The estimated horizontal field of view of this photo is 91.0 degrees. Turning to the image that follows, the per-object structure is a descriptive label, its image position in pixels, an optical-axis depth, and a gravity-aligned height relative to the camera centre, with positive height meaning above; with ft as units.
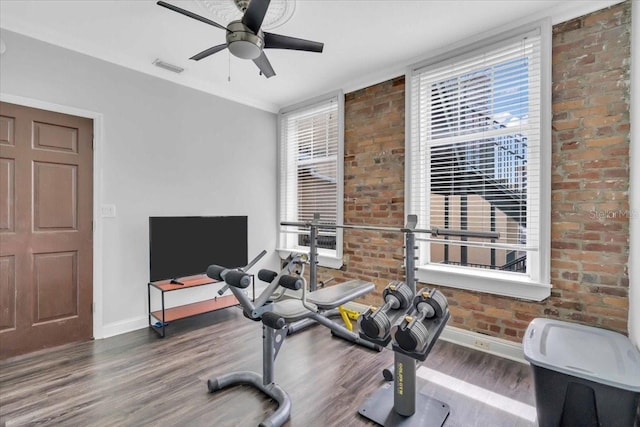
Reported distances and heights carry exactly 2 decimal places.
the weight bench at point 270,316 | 6.06 -2.28
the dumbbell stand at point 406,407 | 5.88 -3.89
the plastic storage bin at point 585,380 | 4.81 -2.65
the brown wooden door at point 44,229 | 8.39 -0.49
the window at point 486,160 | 7.92 +1.51
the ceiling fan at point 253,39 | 5.90 +3.71
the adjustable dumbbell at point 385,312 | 5.44 -1.84
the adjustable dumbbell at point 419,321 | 4.99 -1.87
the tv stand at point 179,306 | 10.23 -3.37
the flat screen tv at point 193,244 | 10.53 -1.16
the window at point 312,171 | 12.75 +1.82
